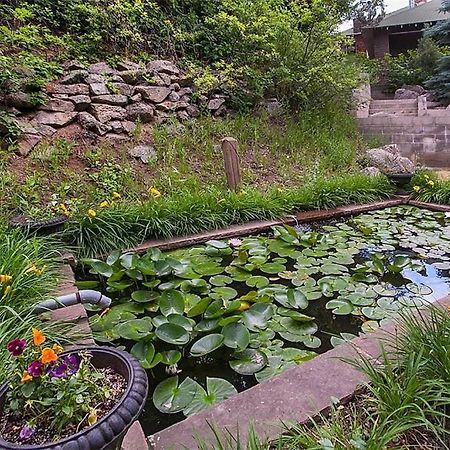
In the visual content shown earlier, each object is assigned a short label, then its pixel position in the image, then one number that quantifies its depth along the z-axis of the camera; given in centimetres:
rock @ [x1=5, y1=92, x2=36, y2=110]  367
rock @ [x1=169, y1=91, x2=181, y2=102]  482
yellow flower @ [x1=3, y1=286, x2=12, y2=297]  156
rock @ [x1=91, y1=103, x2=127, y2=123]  420
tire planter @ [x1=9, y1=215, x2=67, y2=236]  243
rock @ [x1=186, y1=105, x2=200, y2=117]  496
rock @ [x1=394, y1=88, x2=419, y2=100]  873
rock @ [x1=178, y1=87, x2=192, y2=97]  498
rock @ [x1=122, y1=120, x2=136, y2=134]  435
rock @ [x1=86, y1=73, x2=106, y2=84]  425
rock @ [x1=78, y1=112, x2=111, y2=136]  410
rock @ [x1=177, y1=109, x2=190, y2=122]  485
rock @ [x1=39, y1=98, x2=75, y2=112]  393
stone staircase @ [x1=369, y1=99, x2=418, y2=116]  785
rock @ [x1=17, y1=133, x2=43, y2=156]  357
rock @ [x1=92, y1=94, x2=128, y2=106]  424
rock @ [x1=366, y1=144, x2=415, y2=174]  518
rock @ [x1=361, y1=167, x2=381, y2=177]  482
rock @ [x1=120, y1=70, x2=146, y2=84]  454
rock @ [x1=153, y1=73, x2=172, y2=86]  473
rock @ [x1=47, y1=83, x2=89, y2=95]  405
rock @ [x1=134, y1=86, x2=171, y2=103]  456
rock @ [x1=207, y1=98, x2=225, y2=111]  514
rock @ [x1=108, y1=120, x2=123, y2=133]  427
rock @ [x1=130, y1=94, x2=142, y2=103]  448
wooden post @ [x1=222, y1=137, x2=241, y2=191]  365
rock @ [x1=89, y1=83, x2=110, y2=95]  421
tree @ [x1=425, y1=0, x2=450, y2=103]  782
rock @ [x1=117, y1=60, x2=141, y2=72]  462
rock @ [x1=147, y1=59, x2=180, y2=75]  482
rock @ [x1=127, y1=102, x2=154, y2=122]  444
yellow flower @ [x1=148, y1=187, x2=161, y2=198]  327
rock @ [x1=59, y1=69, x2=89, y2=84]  415
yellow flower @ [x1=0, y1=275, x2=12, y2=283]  151
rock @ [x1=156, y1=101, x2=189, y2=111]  470
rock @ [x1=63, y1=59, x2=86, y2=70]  429
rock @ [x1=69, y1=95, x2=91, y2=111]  410
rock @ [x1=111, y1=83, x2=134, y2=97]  438
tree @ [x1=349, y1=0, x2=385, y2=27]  950
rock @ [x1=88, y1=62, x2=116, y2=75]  439
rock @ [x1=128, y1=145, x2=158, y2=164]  415
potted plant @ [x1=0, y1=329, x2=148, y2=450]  84
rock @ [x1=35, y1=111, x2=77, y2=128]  387
